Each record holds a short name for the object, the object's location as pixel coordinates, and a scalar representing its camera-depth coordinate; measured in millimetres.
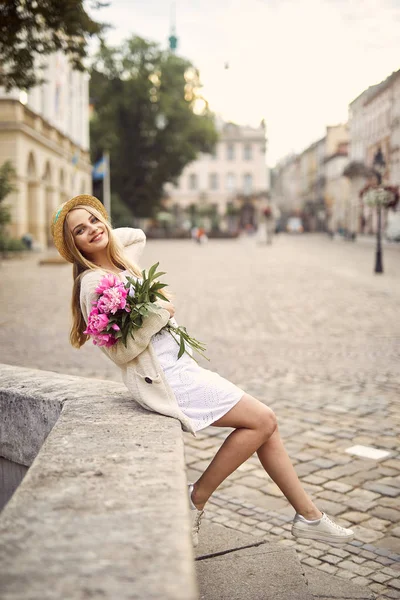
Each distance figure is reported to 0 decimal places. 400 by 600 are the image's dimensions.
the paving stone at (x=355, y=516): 3912
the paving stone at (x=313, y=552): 3508
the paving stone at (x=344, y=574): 3258
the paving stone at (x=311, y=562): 3396
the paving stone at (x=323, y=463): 4754
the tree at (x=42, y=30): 9617
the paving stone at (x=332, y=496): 4188
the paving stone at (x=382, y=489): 4277
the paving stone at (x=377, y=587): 3113
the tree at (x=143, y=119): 54156
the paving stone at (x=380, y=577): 3211
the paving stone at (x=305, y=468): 4617
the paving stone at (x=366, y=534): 3677
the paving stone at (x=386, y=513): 3932
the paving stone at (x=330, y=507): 4012
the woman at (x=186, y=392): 3062
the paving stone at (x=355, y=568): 3291
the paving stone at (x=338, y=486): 4328
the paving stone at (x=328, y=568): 3311
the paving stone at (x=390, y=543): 3553
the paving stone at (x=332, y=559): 3422
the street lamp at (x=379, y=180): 20016
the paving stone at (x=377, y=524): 3821
